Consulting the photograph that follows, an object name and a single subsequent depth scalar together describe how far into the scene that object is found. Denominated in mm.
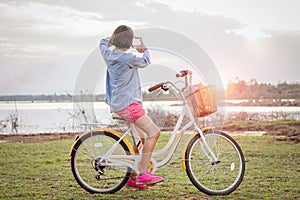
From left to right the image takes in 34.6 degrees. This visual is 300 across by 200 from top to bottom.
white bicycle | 4344
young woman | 4184
